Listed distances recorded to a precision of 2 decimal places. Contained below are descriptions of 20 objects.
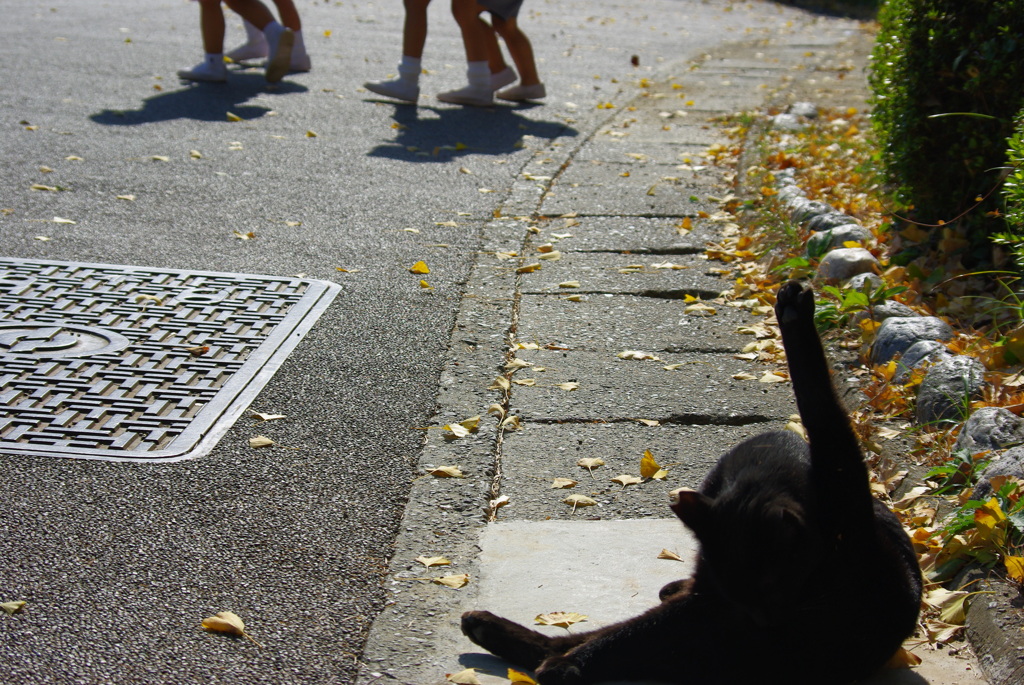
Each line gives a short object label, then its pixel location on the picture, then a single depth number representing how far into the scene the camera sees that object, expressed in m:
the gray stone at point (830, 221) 5.09
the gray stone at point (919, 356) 3.62
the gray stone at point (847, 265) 4.56
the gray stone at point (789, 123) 7.65
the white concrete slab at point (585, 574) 2.37
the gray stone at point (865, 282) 4.29
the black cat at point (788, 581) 2.09
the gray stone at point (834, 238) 4.87
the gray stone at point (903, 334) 3.79
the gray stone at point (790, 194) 5.72
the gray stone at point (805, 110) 8.19
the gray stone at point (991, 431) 2.97
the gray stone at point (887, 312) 4.07
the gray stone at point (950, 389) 3.30
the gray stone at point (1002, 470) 2.72
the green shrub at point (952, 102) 4.09
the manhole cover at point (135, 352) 3.29
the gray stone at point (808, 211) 5.30
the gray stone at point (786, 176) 6.13
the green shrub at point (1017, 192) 3.24
